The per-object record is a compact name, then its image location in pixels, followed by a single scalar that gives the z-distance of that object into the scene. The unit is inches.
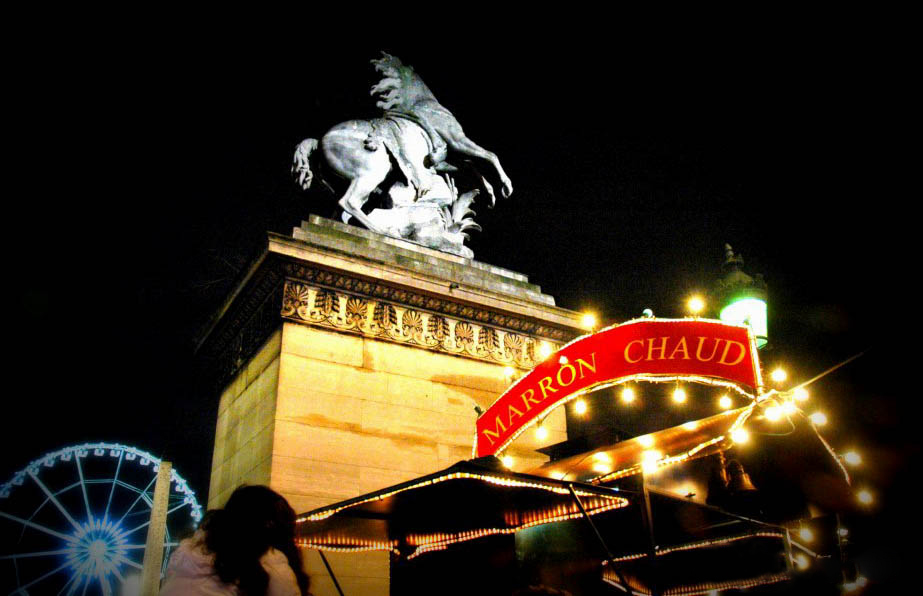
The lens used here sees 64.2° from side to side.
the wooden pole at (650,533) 234.4
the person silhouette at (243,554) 154.7
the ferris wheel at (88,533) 984.2
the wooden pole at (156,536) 352.8
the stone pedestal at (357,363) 350.9
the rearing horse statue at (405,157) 490.0
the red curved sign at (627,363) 306.7
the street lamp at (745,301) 353.4
